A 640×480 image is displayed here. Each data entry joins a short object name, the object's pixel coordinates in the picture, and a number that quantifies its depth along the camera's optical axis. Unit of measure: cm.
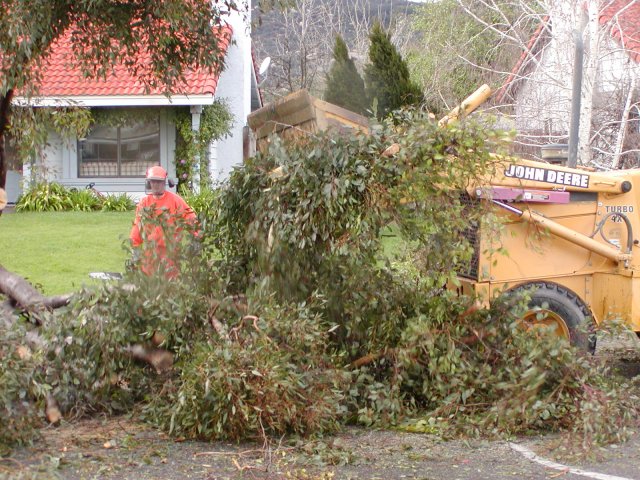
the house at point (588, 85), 1366
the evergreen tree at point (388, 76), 1748
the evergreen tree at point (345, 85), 1880
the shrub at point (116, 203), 2055
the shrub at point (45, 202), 2027
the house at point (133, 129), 2056
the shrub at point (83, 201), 2041
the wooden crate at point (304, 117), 677
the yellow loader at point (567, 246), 759
